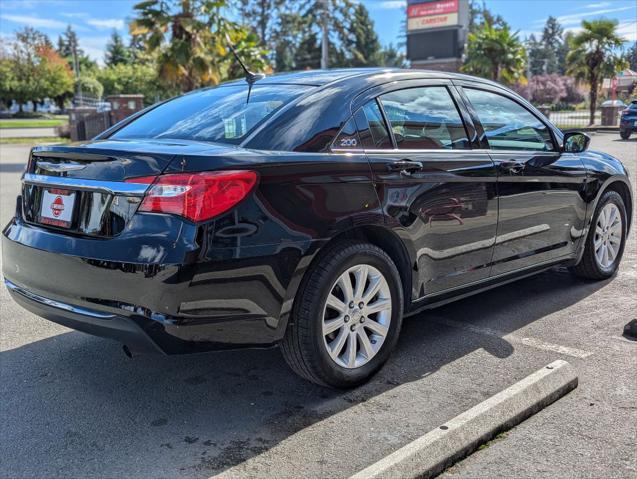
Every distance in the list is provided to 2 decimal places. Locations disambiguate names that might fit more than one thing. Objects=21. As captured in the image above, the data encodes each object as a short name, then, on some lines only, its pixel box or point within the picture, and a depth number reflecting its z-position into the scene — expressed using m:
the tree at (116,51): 100.44
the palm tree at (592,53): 32.41
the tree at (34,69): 61.00
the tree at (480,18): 92.63
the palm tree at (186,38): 20.98
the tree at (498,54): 37.03
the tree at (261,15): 74.12
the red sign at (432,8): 52.84
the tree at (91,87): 70.75
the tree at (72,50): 92.25
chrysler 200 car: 2.82
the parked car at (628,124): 15.23
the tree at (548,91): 59.88
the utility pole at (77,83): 65.11
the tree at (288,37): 74.62
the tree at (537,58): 112.98
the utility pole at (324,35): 35.09
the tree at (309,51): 74.19
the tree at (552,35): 129.00
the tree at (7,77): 61.09
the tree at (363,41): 75.56
